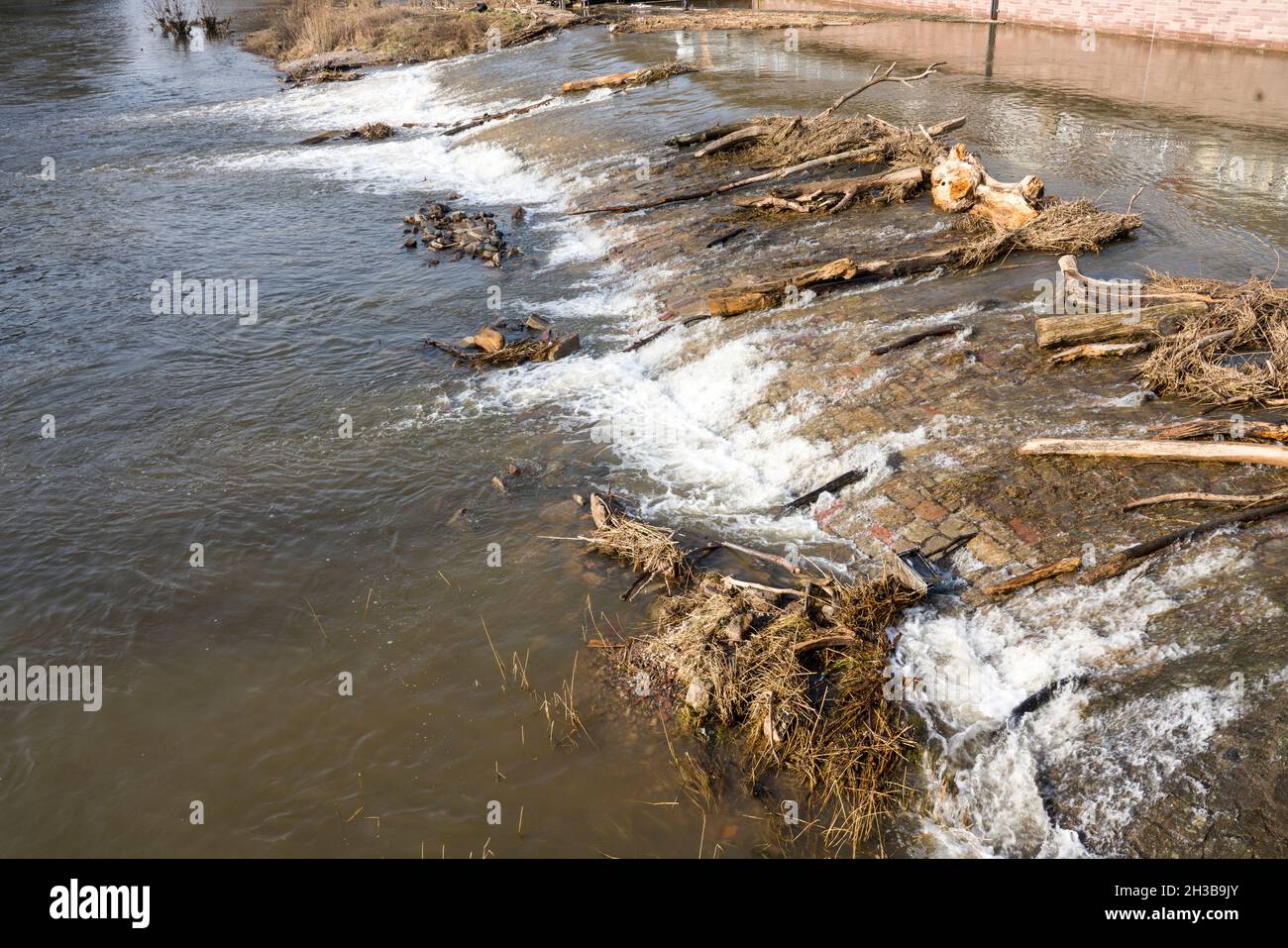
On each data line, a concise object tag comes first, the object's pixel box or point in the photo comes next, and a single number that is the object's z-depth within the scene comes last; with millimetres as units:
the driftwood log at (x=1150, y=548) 6059
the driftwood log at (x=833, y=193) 13734
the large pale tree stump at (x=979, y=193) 12055
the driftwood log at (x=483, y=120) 23656
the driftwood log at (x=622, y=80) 24047
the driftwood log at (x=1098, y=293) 9203
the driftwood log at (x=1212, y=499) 6203
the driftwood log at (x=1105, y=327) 8586
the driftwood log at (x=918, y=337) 9414
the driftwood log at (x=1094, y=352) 8453
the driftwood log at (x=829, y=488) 7938
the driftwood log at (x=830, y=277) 11211
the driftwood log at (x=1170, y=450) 6529
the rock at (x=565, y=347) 11492
